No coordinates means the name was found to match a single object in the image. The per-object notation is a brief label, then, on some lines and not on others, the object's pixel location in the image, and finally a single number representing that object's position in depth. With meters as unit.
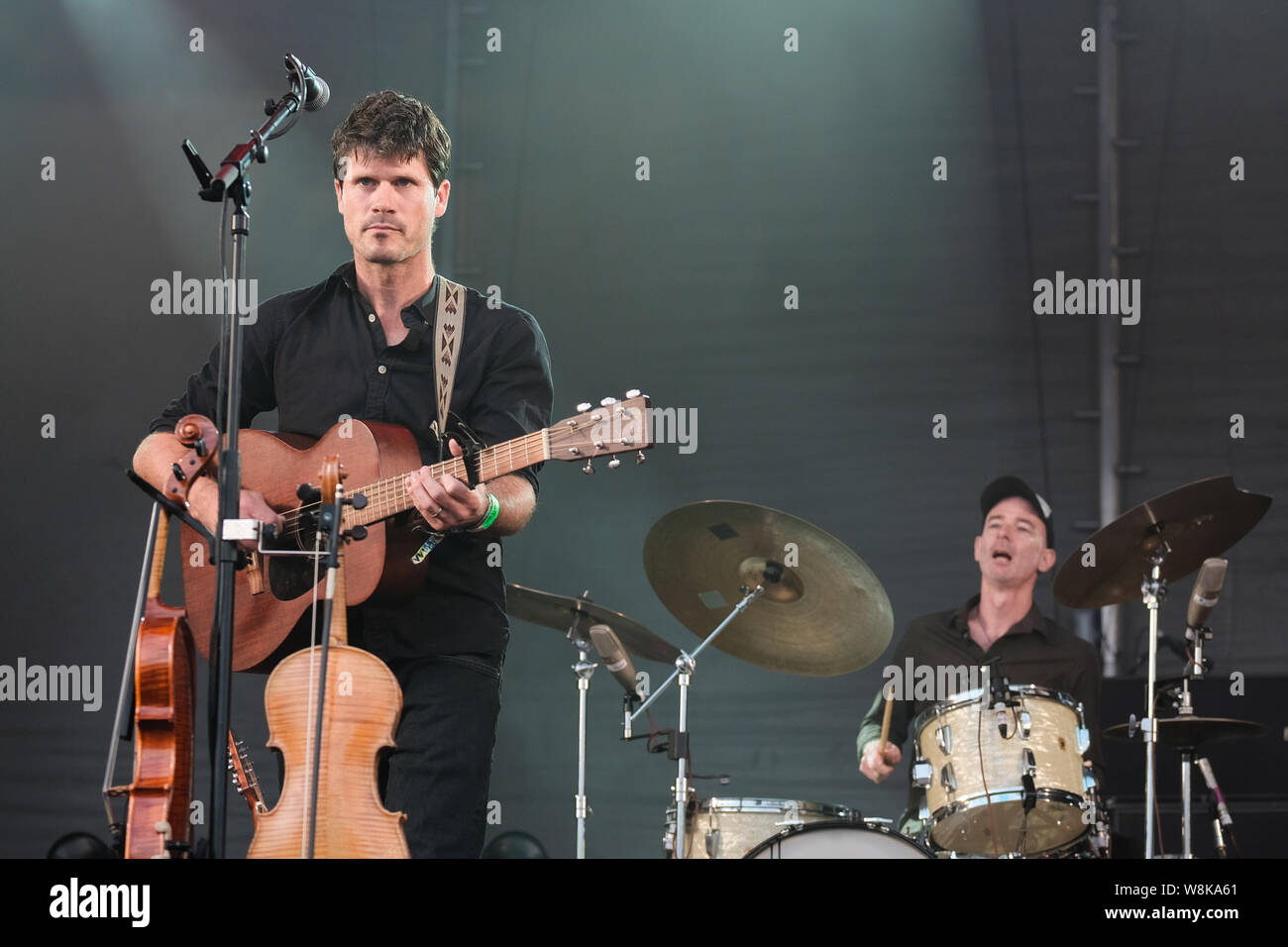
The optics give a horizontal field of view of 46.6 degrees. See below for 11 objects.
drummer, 6.34
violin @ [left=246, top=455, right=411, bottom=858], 3.60
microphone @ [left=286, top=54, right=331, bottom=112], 3.93
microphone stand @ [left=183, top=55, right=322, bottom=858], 3.33
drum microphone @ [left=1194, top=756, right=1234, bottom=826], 5.67
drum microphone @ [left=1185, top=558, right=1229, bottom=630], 5.41
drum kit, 5.30
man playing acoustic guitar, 3.96
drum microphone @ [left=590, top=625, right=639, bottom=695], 5.34
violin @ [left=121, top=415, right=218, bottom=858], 3.65
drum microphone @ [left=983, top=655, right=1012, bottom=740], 5.38
